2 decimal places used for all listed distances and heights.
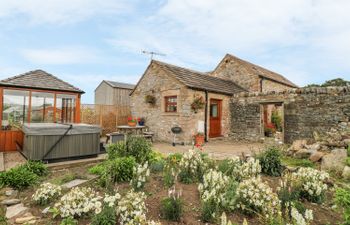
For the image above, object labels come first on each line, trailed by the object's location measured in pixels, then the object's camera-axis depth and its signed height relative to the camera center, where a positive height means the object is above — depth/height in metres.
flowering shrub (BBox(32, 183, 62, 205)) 3.11 -1.31
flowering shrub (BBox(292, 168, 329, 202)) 3.36 -1.13
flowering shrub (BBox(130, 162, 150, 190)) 3.26 -1.09
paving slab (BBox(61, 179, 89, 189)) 3.86 -1.43
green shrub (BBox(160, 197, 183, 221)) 2.60 -1.27
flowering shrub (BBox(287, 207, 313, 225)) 1.92 -1.01
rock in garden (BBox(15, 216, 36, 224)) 2.61 -1.46
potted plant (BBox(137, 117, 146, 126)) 11.96 -0.26
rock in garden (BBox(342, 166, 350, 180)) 4.42 -1.22
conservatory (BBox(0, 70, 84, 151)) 7.38 +0.51
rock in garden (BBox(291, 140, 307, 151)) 6.59 -0.90
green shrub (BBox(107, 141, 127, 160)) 5.08 -0.92
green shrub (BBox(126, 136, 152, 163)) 5.09 -0.87
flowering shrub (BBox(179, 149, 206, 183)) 4.04 -1.07
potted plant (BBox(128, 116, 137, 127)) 10.68 -0.36
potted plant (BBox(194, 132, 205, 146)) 9.60 -1.08
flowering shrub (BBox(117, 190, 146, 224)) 2.34 -1.13
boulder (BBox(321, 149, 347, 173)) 4.84 -1.07
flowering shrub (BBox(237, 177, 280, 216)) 2.69 -1.16
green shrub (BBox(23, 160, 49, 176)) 4.51 -1.29
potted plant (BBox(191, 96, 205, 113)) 9.75 +0.72
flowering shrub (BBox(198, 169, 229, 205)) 2.74 -1.08
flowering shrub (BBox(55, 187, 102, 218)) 2.56 -1.21
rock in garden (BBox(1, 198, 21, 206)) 3.23 -1.50
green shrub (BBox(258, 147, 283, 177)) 4.66 -1.06
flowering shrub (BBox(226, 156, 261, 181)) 3.80 -1.06
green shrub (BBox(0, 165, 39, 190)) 3.85 -1.32
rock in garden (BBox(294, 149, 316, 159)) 6.07 -1.08
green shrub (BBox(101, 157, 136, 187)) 3.88 -1.12
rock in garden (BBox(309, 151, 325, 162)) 5.60 -1.07
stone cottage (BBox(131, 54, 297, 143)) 9.88 +1.08
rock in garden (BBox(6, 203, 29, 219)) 2.85 -1.50
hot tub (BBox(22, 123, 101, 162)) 5.50 -0.81
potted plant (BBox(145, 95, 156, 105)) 11.52 +1.09
